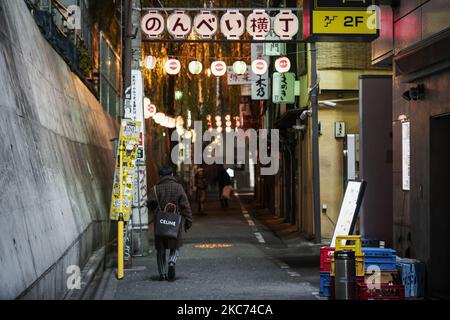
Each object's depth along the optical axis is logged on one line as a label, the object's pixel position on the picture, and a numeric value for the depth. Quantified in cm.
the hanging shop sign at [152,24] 2255
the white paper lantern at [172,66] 2923
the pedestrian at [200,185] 3647
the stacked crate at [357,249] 1166
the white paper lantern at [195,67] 3002
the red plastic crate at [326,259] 1229
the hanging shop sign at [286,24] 2289
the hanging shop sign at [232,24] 2297
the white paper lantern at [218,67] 2970
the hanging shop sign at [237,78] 3253
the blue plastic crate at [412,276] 1230
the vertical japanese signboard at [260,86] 3238
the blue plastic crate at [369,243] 1395
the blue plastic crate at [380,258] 1190
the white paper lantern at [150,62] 2834
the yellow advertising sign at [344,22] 1748
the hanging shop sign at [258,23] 2284
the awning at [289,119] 2545
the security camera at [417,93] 1363
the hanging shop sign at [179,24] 2266
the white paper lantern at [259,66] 2894
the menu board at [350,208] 1339
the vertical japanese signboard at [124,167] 1579
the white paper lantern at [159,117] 3831
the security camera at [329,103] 2292
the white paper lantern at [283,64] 2662
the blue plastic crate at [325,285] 1214
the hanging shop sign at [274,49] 2822
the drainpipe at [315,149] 2180
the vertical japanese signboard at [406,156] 1446
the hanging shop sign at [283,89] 2673
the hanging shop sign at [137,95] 1886
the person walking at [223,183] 4116
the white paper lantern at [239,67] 2973
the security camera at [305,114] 2358
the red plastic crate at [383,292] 1124
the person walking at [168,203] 1453
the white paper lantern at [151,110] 3623
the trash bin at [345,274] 1137
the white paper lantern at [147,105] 3499
